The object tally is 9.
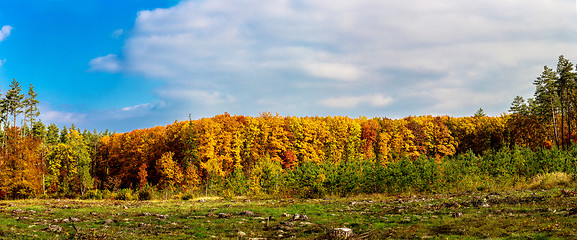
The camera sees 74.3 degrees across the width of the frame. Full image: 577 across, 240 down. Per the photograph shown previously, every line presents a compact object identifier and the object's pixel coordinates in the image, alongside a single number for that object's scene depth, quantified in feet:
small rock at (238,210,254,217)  68.28
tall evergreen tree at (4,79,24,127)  205.36
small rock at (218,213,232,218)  67.77
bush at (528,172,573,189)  92.17
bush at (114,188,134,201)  149.59
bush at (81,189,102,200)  169.37
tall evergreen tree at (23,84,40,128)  216.62
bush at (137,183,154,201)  148.36
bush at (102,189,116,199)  163.33
